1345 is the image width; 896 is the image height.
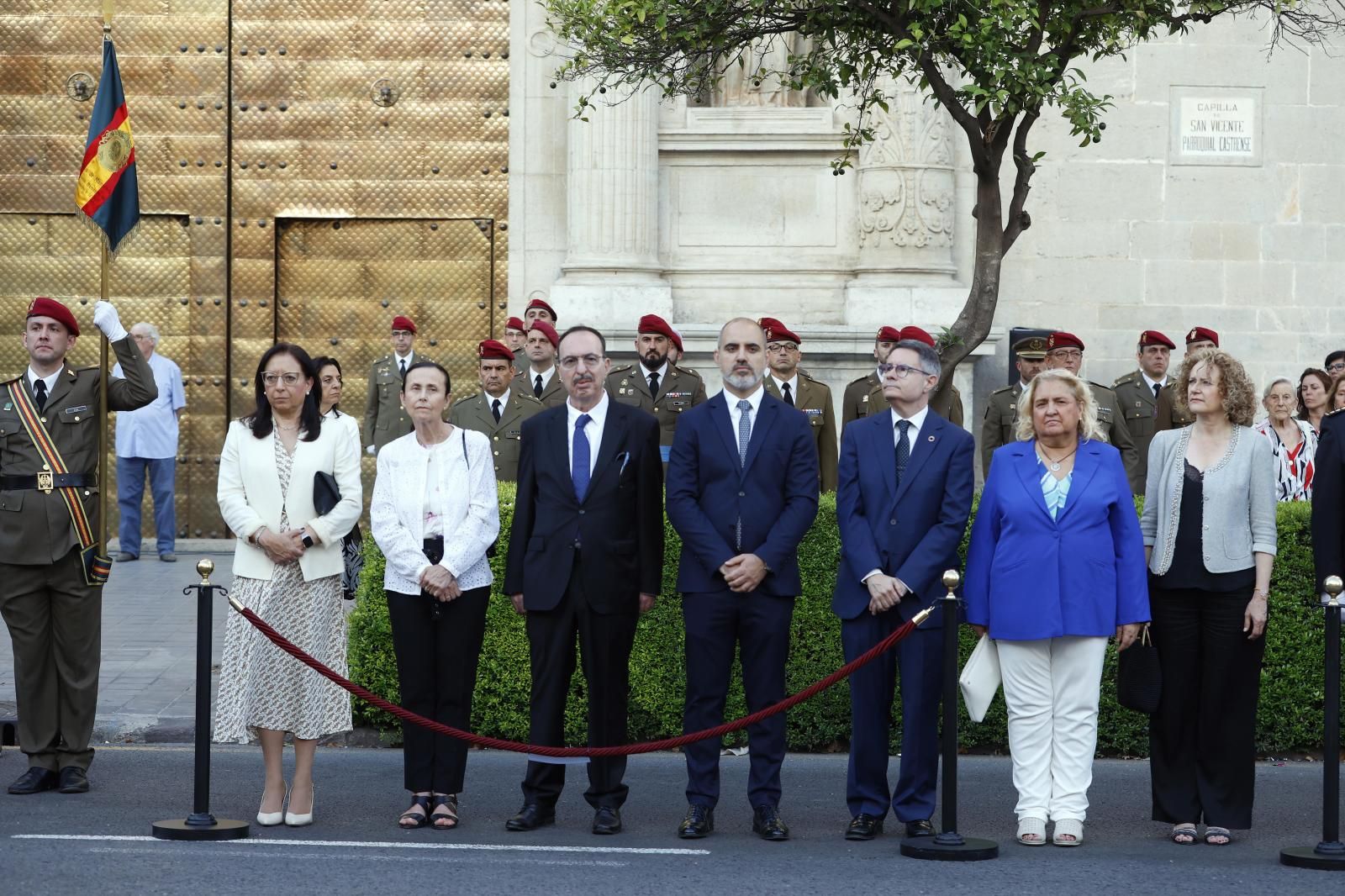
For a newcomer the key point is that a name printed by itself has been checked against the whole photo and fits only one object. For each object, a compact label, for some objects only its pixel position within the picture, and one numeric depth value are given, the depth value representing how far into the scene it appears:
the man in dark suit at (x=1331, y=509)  7.64
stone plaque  15.65
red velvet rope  7.20
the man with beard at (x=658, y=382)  11.88
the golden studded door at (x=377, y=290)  16.38
